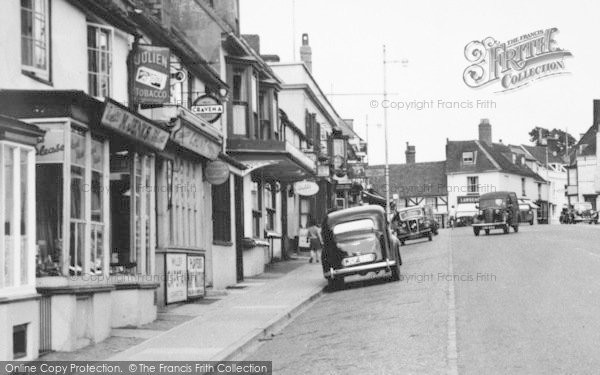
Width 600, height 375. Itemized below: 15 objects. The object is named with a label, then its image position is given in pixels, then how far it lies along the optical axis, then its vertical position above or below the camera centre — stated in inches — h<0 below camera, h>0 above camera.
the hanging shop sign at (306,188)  1528.1 +61.4
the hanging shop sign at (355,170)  2386.8 +137.2
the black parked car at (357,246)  987.9 -20.8
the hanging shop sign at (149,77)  757.3 +121.0
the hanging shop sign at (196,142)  832.3 +80.1
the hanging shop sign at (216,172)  966.4 +56.3
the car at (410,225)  1876.2 -1.3
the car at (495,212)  1899.6 +19.5
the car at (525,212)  3147.1 +31.3
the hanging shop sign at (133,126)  613.3 +72.5
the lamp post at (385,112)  2556.8 +310.7
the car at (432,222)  1967.3 +3.9
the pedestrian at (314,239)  1440.7 -18.7
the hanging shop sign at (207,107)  932.6 +117.9
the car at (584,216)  3161.9 +14.9
